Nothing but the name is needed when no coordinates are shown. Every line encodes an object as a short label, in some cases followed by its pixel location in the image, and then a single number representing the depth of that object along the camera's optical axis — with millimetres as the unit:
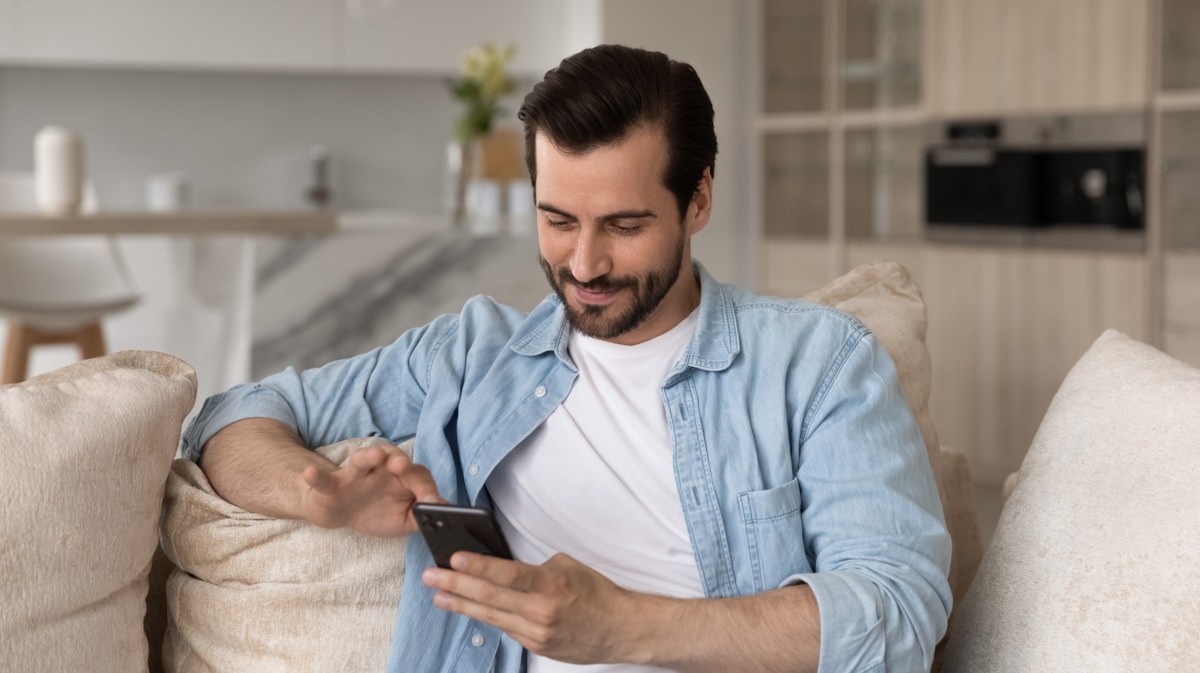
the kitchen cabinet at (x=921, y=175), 4086
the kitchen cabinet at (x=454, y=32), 5582
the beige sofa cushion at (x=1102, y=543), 1288
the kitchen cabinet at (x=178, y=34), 5125
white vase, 3525
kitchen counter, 3309
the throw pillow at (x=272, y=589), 1416
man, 1276
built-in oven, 4066
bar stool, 4188
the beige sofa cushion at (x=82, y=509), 1237
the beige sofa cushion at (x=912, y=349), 1712
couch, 1265
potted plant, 4086
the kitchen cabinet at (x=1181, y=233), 3879
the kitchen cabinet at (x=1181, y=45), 3877
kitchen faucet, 5895
